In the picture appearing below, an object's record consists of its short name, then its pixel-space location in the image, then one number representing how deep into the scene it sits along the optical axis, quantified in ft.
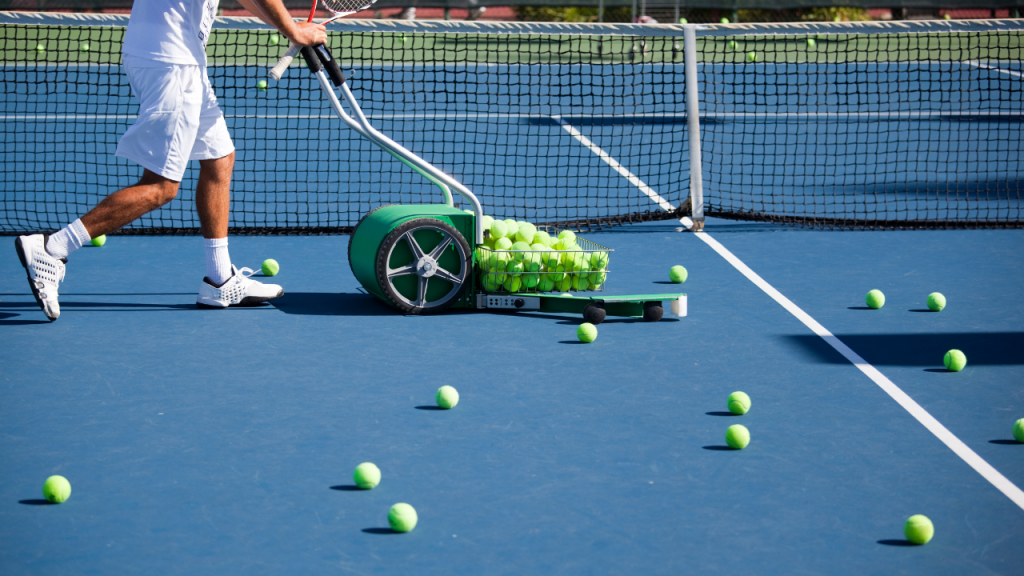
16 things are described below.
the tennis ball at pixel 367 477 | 22.82
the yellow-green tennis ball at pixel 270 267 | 42.47
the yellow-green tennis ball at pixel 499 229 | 37.06
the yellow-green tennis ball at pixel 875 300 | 37.60
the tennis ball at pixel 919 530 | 20.63
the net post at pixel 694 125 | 51.26
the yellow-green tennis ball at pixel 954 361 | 31.09
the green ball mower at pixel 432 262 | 35.83
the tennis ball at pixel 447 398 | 27.55
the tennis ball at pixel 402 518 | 20.98
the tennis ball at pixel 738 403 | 27.09
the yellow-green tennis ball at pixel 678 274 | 41.46
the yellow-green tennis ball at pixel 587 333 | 33.61
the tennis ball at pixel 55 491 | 22.07
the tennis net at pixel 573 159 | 53.16
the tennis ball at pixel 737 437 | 25.11
